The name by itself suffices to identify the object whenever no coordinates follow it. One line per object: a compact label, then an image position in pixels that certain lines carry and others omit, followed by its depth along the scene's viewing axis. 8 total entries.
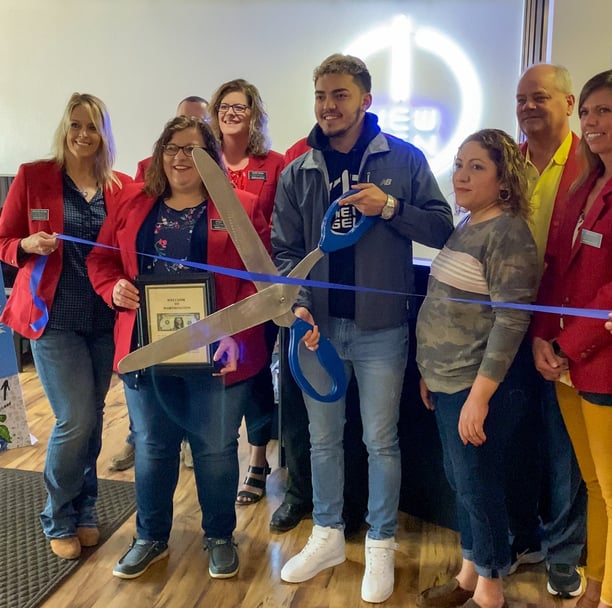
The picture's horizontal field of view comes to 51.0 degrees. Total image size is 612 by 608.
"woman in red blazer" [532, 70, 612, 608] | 1.48
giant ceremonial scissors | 1.59
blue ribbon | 1.45
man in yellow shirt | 1.83
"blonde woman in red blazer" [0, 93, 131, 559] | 1.94
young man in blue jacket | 1.78
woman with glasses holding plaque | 1.78
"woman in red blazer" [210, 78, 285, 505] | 2.38
